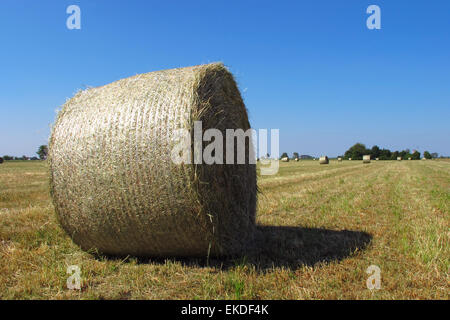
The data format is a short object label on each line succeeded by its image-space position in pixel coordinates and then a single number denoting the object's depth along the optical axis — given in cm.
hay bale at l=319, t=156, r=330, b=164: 4159
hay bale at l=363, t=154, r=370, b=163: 4605
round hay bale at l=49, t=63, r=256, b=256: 375
